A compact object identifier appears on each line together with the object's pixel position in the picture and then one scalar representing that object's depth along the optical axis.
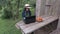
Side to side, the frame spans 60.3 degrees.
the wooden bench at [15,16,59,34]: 1.25
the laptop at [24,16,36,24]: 1.34
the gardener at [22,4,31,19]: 1.36
